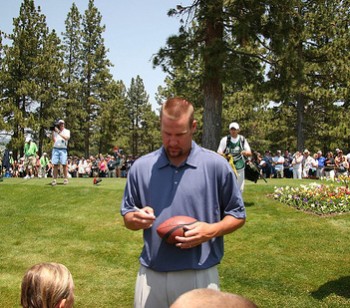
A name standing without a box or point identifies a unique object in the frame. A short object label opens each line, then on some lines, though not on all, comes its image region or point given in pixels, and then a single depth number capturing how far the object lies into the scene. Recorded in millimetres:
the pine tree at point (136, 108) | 68938
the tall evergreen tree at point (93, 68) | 48031
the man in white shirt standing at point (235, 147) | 10008
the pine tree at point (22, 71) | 36125
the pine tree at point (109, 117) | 47938
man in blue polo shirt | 2826
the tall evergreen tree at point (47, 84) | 38281
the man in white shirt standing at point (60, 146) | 12844
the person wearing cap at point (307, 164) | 24125
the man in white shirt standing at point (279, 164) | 25495
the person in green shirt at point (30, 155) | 20156
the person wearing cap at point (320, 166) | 24641
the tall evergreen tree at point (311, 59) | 15219
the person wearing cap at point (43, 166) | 23281
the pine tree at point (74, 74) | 45375
